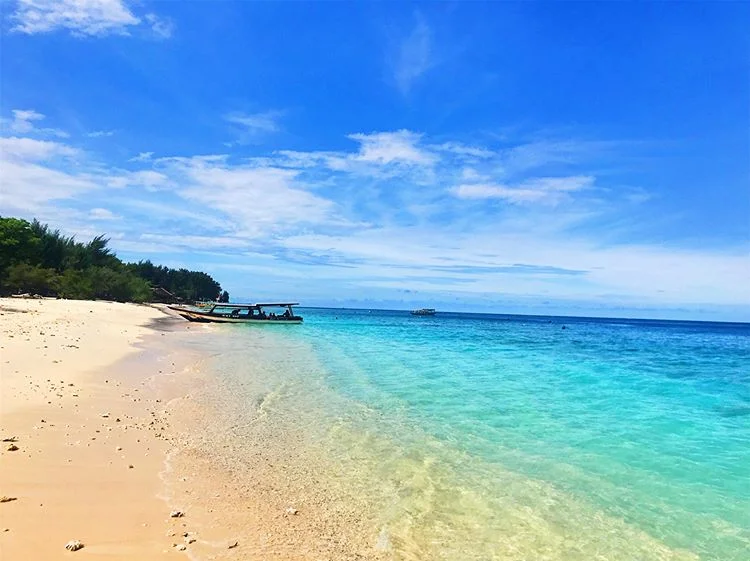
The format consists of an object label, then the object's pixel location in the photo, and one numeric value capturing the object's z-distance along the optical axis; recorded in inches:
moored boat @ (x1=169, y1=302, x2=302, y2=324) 2100.3
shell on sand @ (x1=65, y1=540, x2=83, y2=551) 150.7
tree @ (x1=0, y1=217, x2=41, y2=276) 1752.0
